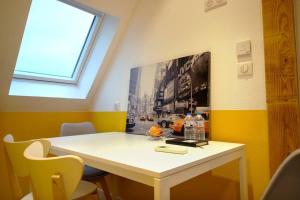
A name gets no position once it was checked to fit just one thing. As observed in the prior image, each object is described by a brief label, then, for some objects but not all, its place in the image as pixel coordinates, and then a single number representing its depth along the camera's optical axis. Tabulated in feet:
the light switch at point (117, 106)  7.42
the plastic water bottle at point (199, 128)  4.73
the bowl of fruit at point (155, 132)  5.19
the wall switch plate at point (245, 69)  4.37
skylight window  7.02
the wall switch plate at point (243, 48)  4.37
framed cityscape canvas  5.00
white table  2.61
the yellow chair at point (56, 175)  2.29
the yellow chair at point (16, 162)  3.64
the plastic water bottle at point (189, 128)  4.90
